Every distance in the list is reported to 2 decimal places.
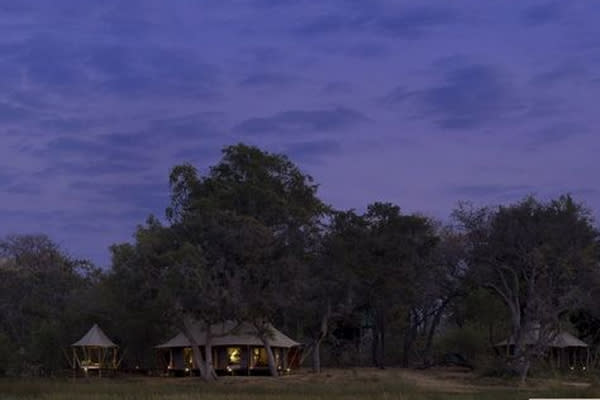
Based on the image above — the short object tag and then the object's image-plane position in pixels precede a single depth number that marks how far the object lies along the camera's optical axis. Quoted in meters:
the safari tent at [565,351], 63.38
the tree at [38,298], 63.19
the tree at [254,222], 56.69
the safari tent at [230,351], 62.69
